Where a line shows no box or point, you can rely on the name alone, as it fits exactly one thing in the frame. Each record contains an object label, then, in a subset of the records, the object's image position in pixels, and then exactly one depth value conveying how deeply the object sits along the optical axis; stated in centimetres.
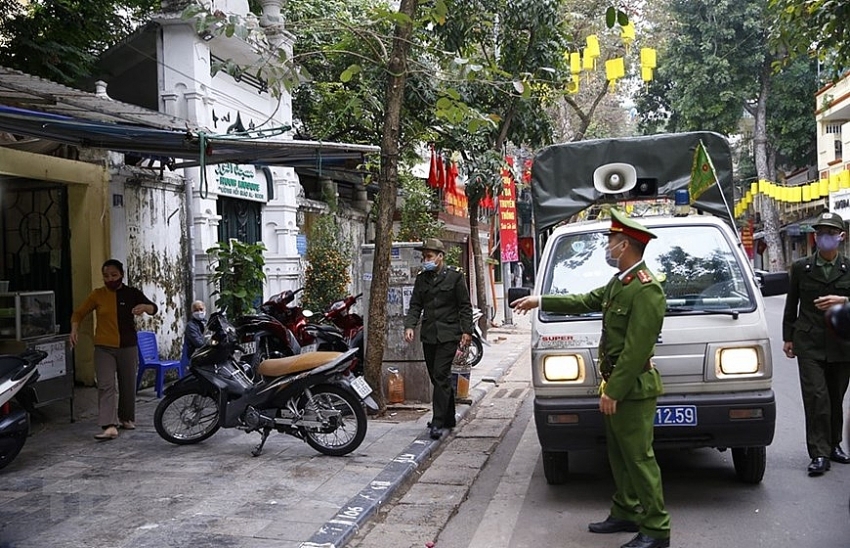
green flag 685
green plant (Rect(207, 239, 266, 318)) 1015
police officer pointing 432
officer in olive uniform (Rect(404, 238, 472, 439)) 750
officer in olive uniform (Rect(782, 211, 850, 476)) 604
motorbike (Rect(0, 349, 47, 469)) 546
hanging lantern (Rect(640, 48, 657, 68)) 1532
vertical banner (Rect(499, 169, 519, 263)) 2155
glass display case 782
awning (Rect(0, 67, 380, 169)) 586
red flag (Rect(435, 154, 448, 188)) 1597
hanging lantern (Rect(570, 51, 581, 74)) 1502
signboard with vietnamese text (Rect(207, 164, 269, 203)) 1148
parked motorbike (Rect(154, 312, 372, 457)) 675
